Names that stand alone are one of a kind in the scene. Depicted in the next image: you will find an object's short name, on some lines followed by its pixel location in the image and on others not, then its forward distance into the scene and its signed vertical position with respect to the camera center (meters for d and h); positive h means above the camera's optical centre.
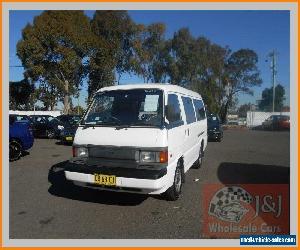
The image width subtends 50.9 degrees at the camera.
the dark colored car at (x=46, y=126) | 17.83 -0.20
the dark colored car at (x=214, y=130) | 17.33 -0.46
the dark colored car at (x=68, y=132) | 14.61 -0.45
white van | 5.30 -0.35
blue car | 10.24 -0.52
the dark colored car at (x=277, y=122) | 28.81 -0.07
